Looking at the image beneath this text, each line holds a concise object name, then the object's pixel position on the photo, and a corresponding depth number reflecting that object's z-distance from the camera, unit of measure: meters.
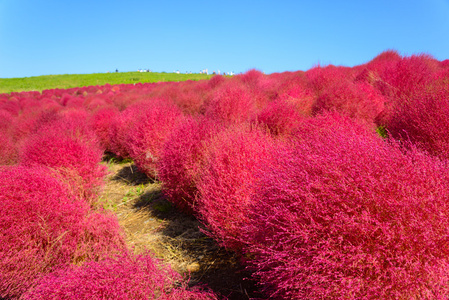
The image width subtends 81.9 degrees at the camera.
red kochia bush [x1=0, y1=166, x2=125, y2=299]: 2.08
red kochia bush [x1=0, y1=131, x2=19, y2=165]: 5.12
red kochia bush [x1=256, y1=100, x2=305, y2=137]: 4.09
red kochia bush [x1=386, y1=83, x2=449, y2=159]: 2.28
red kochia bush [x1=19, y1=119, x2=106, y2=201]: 3.68
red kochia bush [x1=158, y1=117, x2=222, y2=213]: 3.28
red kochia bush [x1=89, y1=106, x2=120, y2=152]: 7.12
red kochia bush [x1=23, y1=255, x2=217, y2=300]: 1.56
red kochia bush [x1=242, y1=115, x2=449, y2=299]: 1.13
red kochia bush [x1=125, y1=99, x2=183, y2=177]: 4.65
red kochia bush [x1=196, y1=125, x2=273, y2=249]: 2.24
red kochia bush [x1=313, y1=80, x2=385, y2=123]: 4.24
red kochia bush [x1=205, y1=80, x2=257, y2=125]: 4.98
